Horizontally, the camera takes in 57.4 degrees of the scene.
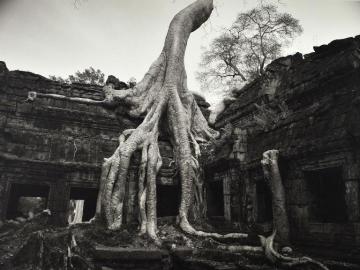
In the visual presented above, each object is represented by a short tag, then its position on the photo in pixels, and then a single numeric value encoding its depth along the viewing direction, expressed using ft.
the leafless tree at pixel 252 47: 56.49
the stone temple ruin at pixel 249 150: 15.70
